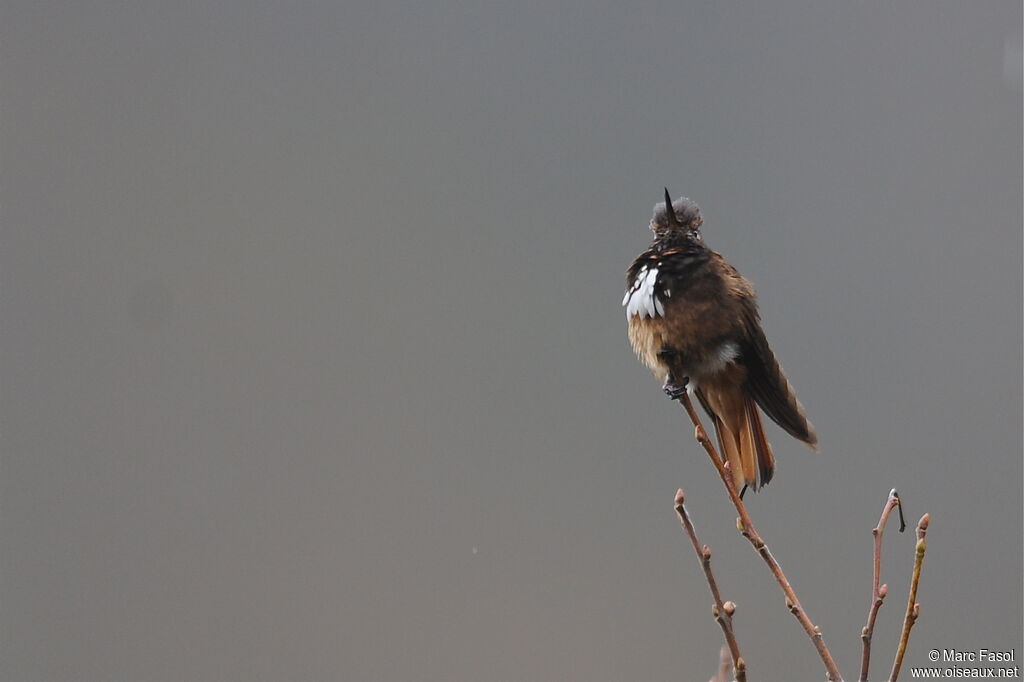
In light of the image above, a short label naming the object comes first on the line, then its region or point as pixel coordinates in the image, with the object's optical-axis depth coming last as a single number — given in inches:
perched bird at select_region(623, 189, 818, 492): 232.1
